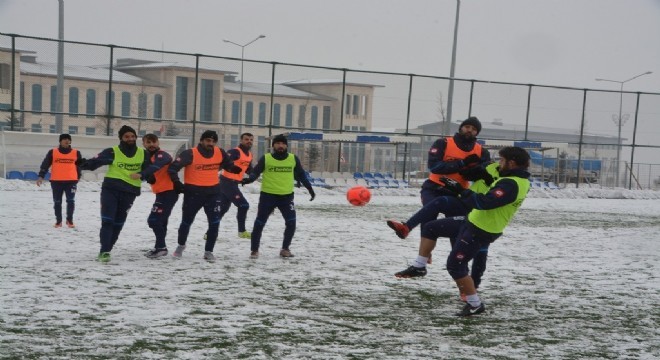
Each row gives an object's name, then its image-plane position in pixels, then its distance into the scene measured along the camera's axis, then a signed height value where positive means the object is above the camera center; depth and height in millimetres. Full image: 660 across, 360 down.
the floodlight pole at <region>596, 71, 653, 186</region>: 38019 +322
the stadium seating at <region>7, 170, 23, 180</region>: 27641 -2136
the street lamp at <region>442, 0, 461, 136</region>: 34741 +1215
